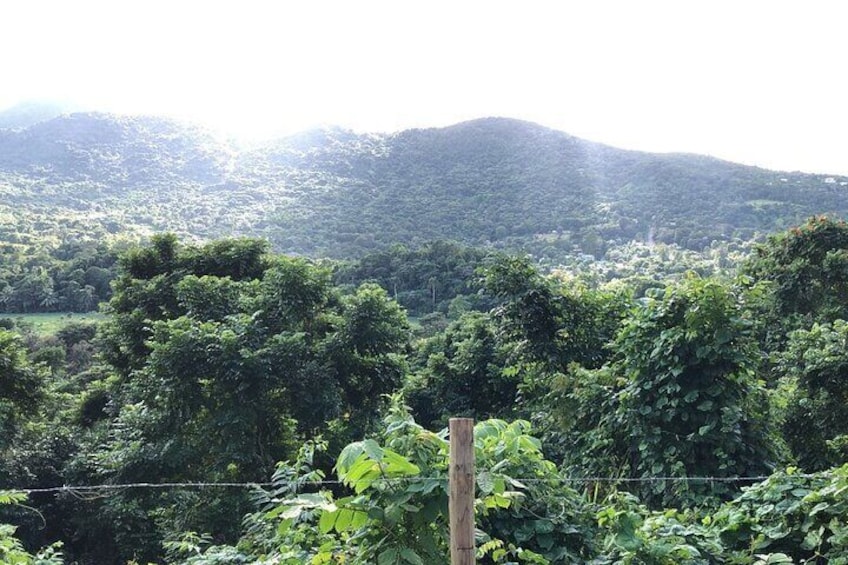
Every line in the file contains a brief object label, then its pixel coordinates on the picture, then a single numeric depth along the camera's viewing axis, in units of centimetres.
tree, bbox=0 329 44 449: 1323
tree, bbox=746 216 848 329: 1396
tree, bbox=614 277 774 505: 636
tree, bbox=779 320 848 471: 892
